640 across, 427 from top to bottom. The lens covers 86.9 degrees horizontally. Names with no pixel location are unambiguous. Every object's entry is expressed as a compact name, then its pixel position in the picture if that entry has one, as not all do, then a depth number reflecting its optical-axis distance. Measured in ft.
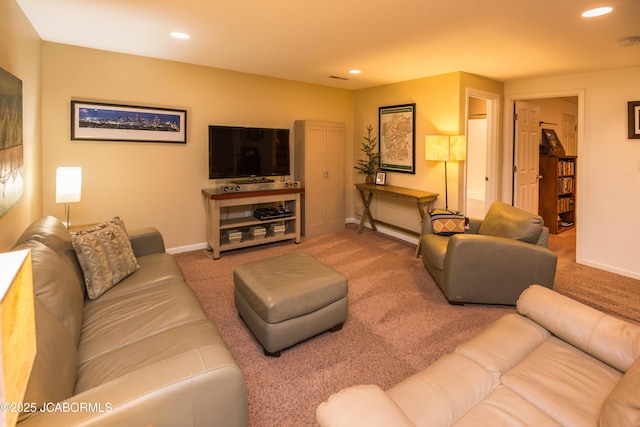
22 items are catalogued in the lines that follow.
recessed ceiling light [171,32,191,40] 10.14
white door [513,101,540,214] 16.20
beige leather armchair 9.23
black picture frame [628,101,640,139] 11.91
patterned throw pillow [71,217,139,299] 6.99
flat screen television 14.21
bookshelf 17.98
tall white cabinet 16.87
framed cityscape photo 11.82
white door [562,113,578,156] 20.69
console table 14.56
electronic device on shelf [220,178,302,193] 14.03
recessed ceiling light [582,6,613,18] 7.71
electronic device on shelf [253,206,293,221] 15.30
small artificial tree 18.19
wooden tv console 13.69
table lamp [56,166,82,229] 10.19
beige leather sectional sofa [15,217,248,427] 3.49
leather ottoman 7.18
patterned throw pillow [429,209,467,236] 11.83
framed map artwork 16.12
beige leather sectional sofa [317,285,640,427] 3.37
